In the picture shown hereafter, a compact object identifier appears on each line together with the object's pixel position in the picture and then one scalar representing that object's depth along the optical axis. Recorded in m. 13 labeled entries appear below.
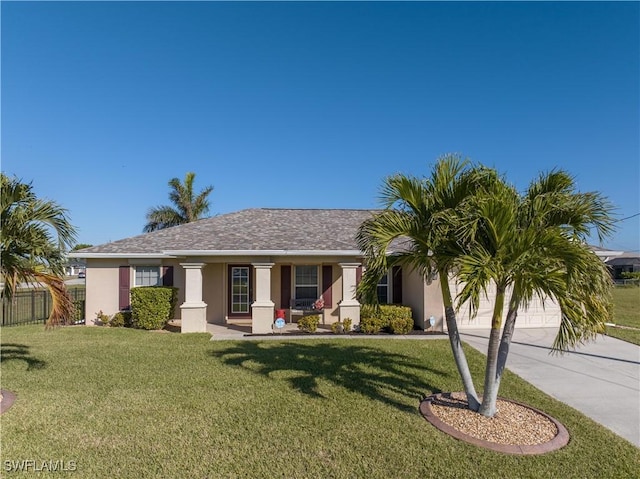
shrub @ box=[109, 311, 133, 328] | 12.88
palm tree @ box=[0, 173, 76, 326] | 5.86
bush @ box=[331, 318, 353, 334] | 11.95
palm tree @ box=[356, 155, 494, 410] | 4.91
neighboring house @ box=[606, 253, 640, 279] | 53.66
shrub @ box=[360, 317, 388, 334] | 11.78
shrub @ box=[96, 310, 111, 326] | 12.96
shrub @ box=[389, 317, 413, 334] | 11.78
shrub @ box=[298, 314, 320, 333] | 11.95
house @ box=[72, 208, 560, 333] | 12.02
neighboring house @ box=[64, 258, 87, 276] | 13.05
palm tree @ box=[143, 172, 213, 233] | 30.34
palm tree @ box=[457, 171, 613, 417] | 4.16
